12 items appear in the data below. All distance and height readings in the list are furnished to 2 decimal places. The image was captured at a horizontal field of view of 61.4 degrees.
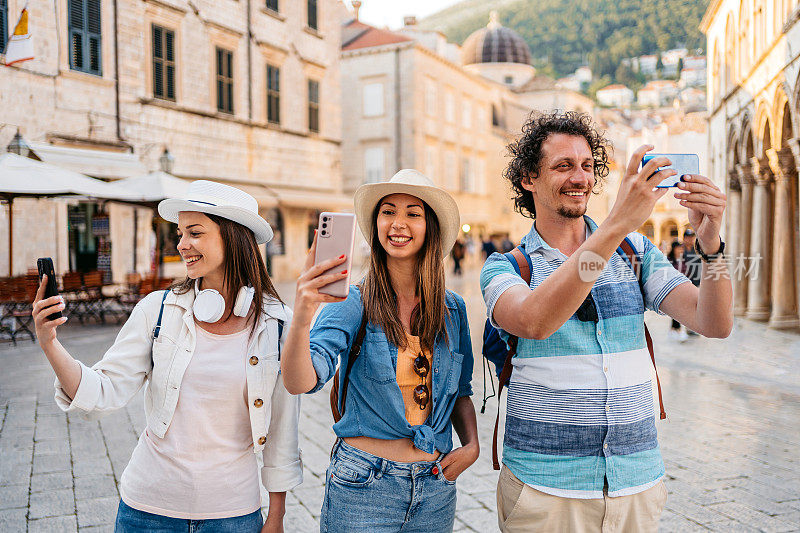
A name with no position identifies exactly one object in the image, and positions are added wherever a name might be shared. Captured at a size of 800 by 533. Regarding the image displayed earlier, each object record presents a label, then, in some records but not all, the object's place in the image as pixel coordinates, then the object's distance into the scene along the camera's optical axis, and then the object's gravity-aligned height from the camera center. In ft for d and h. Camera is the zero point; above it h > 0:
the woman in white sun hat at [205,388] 7.20 -1.41
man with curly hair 6.53 -1.18
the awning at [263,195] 74.64 +6.93
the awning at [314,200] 78.02 +6.85
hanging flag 40.24 +12.81
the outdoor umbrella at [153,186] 40.75 +4.46
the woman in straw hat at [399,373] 7.06 -1.28
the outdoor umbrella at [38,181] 33.32 +4.03
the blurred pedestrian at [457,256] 90.27 -0.03
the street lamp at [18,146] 41.68 +7.06
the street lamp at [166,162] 50.42 +7.22
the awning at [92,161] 47.96 +7.35
